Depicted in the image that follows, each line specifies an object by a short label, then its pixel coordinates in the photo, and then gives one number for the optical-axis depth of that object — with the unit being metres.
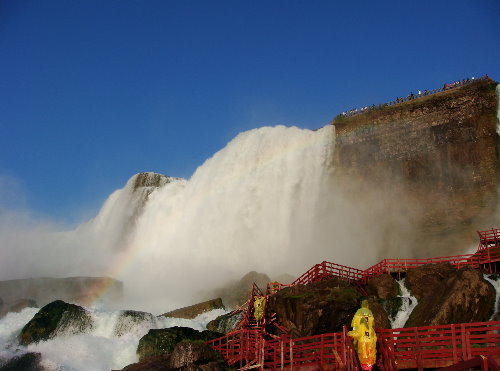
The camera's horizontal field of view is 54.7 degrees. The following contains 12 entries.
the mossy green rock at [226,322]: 25.69
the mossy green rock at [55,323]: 24.41
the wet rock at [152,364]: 15.44
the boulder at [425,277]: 23.69
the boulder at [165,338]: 21.38
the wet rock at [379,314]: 21.11
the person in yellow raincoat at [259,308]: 21.64
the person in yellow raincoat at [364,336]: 11.66
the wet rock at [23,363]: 20.53
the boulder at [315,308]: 21.34
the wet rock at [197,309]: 30.61
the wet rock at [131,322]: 25.41
